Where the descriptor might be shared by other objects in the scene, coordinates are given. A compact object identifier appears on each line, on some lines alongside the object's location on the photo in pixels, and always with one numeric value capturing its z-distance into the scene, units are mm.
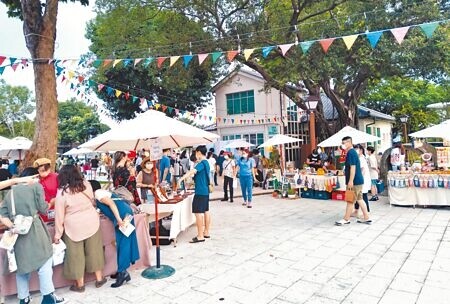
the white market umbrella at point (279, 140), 13023
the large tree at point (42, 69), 6543
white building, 18969
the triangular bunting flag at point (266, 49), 8023
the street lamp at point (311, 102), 11023
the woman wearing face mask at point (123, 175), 5414
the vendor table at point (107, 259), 3828
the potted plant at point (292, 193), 10602
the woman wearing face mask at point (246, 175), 9141
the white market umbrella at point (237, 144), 15906
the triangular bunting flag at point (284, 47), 7497
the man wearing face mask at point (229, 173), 10086
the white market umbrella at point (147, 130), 4547
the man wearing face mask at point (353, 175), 6352
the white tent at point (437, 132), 8383
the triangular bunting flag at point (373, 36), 6333
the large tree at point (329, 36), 10633
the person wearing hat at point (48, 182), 4355
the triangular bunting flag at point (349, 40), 6586
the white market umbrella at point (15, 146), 9867
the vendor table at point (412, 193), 7906
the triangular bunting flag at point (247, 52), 7582
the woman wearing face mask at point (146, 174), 6367
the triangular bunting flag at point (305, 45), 7209
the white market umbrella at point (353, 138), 9914
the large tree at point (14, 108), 35156
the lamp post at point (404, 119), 18152
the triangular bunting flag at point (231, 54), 8403
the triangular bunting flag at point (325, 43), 6987
